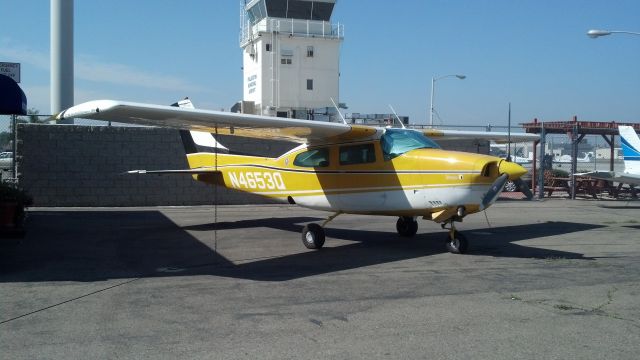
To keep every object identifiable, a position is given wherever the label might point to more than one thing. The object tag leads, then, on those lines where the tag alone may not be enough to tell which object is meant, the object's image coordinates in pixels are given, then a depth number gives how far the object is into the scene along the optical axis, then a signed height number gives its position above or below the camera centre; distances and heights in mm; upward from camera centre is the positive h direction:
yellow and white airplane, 9055 -12
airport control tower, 32375 +6401
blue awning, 9797 +1170
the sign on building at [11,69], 13812 +2316
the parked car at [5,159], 20766 +152
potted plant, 10680 -915
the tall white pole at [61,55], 20953 +4122
